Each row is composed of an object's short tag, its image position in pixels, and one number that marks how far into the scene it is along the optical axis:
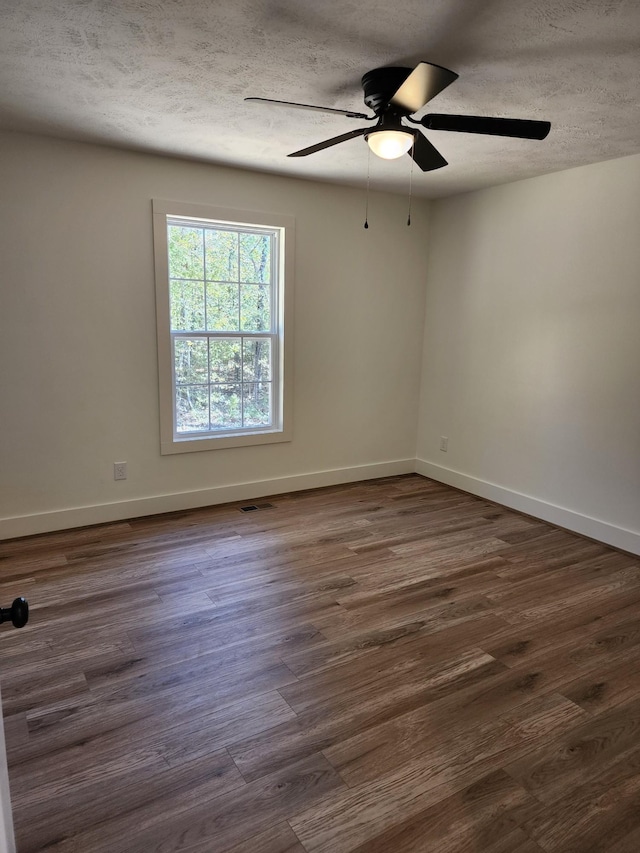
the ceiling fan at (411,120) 1.83
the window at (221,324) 3.72
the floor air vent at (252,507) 4.02
